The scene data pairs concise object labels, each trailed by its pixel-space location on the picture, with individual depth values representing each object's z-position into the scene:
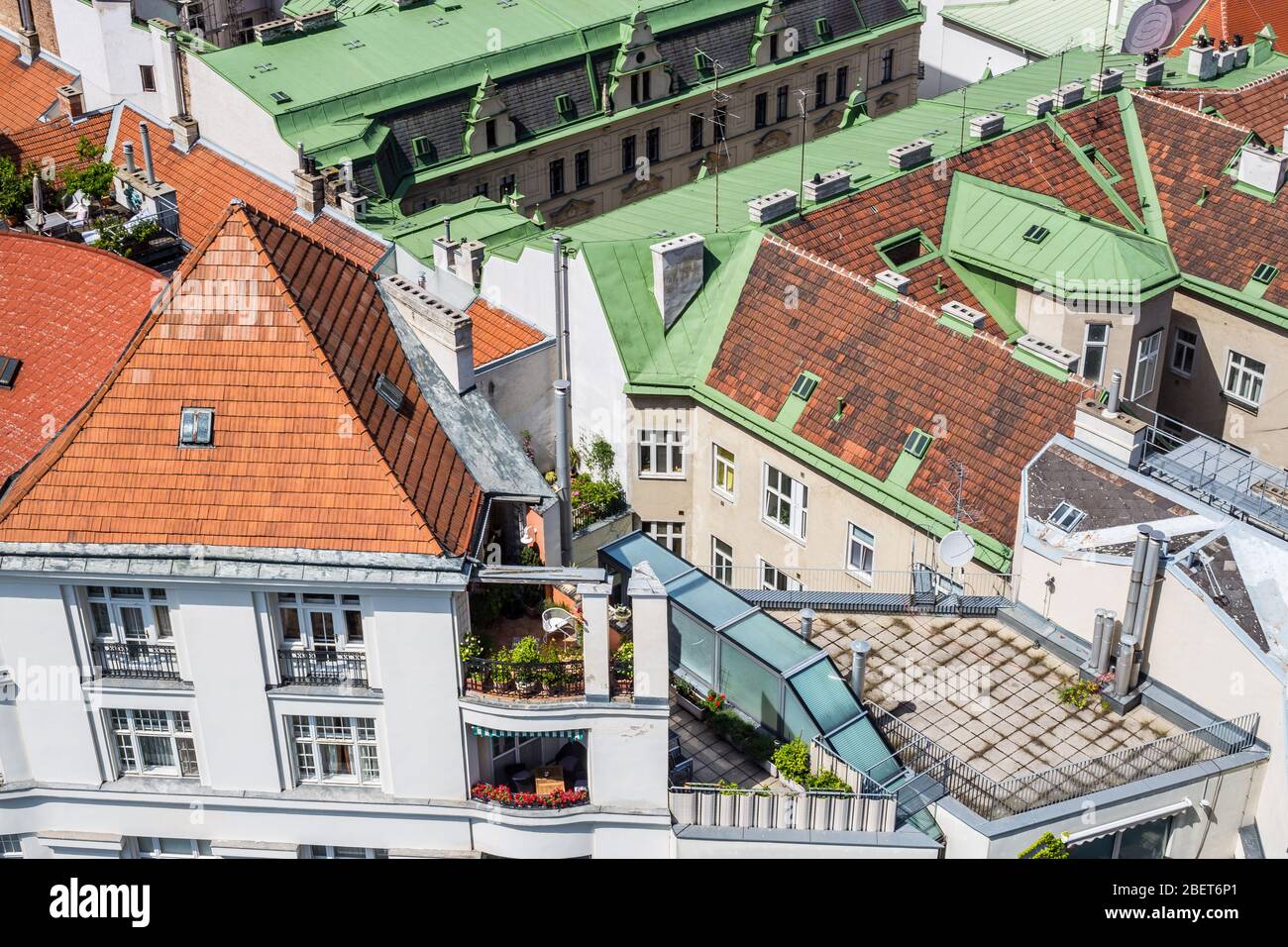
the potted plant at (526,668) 35.25
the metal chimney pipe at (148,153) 61.38
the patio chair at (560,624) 36.25
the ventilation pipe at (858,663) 38.38
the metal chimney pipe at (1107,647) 38.41
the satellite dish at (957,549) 41.25
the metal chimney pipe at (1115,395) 40.88
